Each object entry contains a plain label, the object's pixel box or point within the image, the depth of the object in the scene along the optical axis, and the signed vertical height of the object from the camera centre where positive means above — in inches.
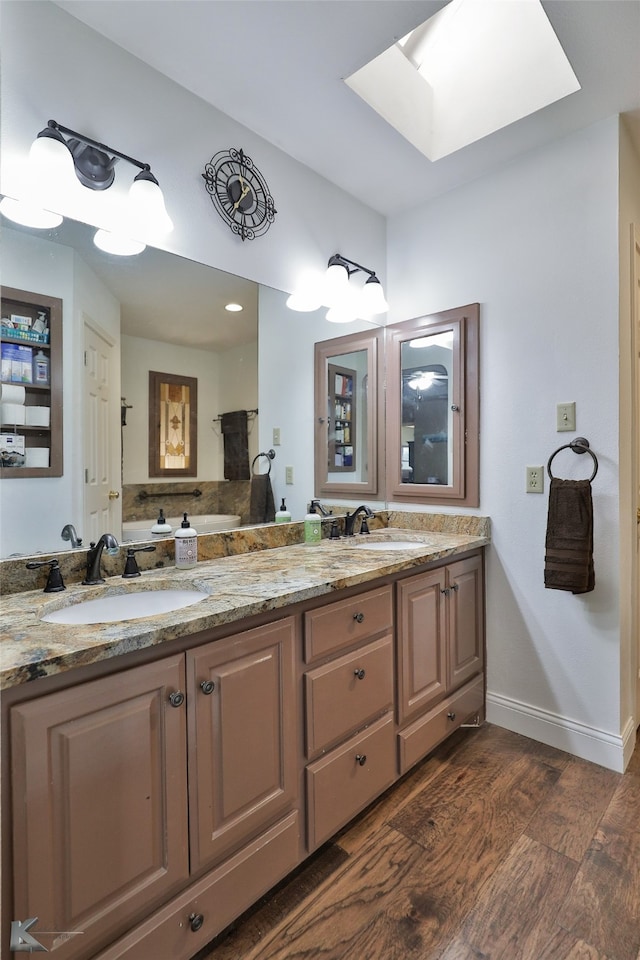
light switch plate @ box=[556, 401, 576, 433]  74.7 +9.5
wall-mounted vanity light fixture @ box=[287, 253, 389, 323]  83.4 +34.0
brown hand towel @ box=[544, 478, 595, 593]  70.4 -9.3
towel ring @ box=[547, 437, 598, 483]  72.2 +4.6
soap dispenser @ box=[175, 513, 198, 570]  60.9 -8.9
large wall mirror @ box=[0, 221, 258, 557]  52.1 +14.6
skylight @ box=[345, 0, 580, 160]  67.2 +60.6
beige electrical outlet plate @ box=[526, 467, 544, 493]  78.7 -0.6
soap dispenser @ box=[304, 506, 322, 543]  80.3 -8.6
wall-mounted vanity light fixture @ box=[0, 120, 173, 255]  49.3 +32.6
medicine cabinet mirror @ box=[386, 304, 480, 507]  87.2 +13.4
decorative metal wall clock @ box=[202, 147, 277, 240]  67.9 +42.4
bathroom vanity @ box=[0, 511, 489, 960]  33.8 -23.0
